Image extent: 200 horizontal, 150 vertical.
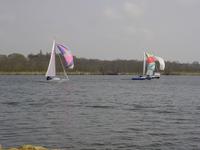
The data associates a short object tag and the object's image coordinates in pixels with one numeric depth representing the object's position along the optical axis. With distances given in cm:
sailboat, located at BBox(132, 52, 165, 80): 8881
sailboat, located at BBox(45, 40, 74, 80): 6851
